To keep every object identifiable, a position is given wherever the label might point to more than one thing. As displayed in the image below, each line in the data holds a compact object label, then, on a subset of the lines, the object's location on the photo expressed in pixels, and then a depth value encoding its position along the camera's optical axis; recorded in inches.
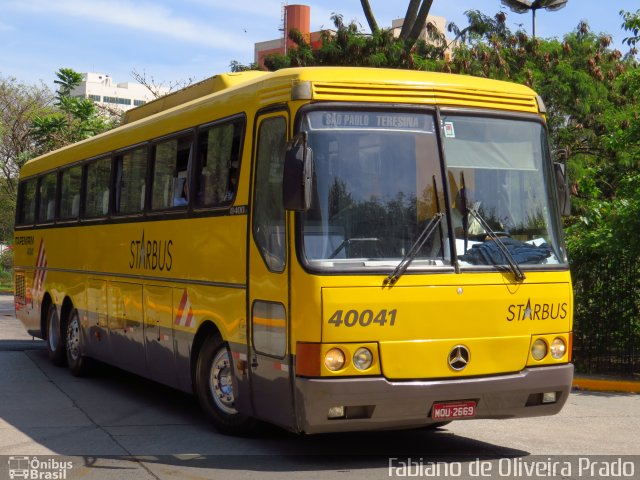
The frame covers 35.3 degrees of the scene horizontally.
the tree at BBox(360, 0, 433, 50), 1007.0
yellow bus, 307.0
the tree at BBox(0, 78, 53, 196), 1893.5
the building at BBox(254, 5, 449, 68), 2522.1
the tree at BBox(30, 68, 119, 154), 1621.6
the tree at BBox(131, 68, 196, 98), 1477.4
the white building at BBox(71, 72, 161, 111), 6127.0
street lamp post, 1208.8
